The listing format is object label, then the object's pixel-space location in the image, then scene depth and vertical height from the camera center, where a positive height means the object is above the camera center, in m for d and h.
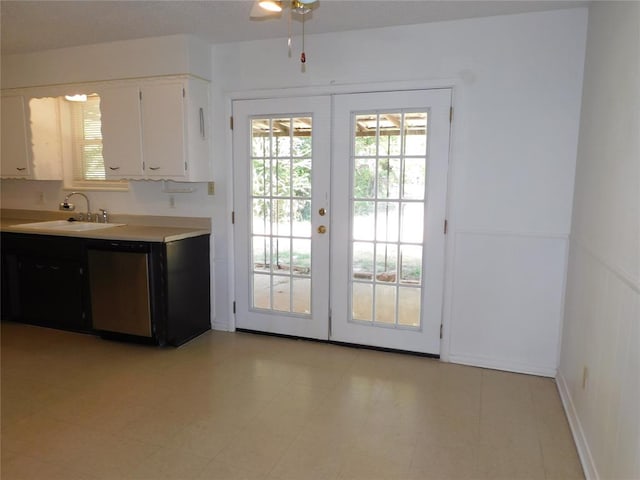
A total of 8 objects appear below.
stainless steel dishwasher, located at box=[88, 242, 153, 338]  3.32 -0.81
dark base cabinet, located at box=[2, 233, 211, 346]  3.35 -0.84
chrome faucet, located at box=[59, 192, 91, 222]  4.24 -0.23
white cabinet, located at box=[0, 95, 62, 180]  4.05 +0.40
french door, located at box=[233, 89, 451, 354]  3.17 -0.23
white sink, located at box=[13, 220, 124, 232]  4.00 -0.40
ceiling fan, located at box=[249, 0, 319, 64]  2.06 +0.85
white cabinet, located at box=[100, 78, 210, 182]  3.43 +0.42
